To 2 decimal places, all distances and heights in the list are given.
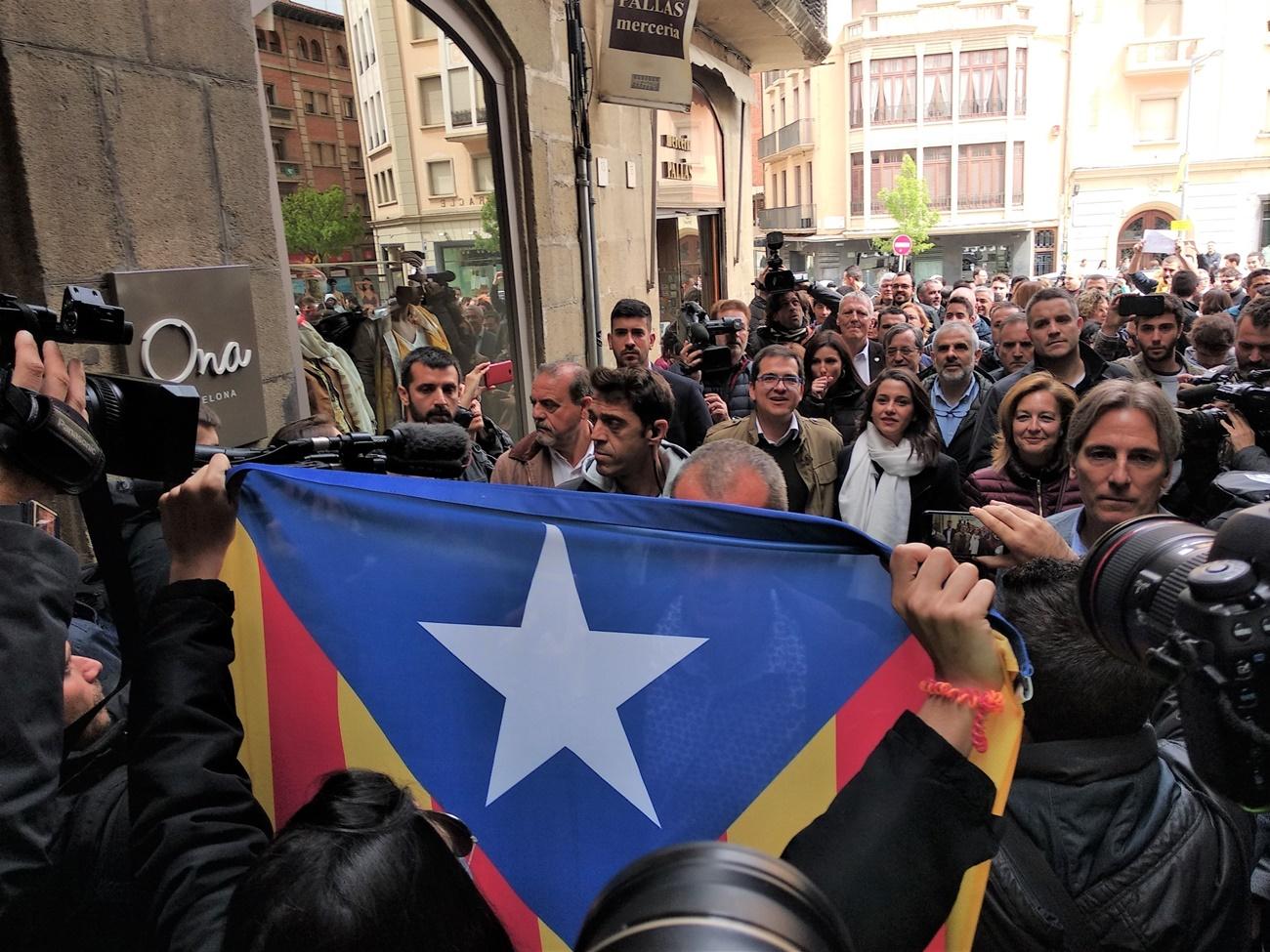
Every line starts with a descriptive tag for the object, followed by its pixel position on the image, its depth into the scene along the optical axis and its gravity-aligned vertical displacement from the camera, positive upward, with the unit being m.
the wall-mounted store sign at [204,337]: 2.96 -0.15
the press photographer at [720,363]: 4.83 -0.53
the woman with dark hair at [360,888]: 0.96 -0.64
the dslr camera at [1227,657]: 0.93 -0.43
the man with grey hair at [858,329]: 5.61 -0.44
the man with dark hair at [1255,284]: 7.48 -0.41
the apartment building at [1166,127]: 35.59 +4.36
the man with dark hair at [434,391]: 3.63 -0.44
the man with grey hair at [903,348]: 5.00 -0.51
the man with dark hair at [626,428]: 2.97 -0.51
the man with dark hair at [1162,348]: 4.32 -0.51
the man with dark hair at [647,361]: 4.38 -0.47
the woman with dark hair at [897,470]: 3.29 -0.78
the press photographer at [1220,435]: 2.78 -0.60
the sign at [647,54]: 6.09 +1.41
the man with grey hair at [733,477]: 2.23 -0.52
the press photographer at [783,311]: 5.77 -0.32
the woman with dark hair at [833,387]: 4.59 -0.64
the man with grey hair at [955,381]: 4.41 -0.62
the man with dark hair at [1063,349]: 4.27 -0.48
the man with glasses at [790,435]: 3.59 -0.70
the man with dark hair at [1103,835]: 1.28 -0.84
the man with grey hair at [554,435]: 3.44 -0.60
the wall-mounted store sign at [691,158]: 10.11 +1.24
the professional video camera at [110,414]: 1.26 -0.18
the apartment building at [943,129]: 37.12 +4.97
